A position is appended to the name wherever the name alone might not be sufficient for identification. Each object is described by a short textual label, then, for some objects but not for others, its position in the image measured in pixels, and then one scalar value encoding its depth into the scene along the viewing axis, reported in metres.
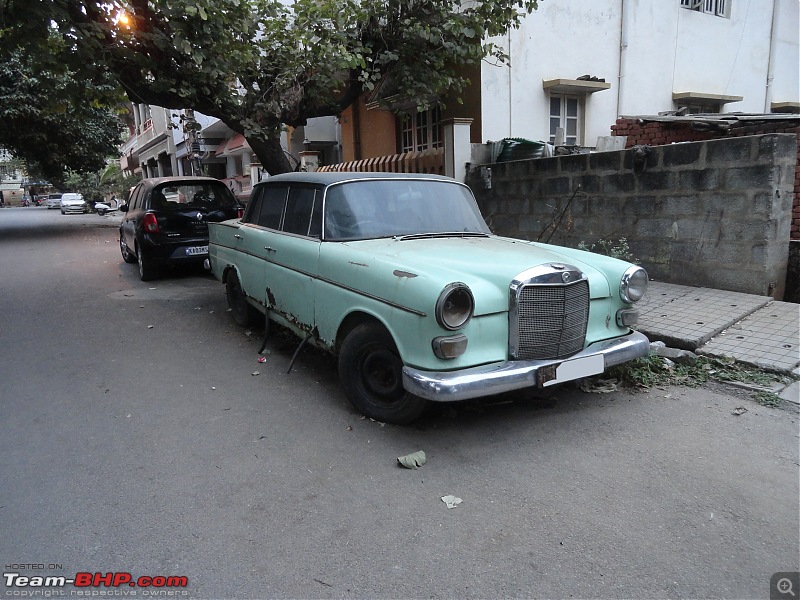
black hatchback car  8.65
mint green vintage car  3.15
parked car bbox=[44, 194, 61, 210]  51.06
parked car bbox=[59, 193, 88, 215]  38.06
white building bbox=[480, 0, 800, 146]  9.54
